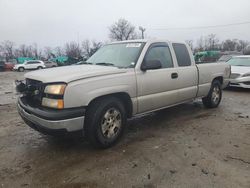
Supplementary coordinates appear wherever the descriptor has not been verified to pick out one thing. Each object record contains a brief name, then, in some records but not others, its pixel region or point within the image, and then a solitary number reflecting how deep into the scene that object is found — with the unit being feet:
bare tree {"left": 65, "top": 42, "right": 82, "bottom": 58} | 191.39
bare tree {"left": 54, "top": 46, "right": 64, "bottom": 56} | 213.86
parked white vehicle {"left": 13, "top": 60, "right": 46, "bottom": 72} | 93.41
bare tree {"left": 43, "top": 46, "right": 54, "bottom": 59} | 217.76
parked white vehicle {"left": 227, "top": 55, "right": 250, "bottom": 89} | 24.78
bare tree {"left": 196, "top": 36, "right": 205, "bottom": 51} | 214.72
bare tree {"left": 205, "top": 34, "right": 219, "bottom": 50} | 213.11
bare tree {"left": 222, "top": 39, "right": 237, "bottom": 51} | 208.94
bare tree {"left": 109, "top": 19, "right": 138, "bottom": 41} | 173.42
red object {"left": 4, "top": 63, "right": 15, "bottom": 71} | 100.85
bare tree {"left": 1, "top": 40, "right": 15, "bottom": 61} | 218.95
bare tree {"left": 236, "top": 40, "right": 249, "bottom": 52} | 214.66
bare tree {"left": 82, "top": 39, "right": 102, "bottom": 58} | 206.64
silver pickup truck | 9.04
